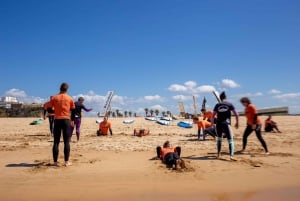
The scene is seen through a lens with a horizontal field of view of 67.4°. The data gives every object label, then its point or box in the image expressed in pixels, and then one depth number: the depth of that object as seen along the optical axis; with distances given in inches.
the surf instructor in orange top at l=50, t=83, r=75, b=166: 199.0
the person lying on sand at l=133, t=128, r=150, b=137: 407.5
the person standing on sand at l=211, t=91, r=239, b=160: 227.8
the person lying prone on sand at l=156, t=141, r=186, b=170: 185.2
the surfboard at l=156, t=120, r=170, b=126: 647.2
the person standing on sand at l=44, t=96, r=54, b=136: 329.9
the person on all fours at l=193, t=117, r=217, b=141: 339.6
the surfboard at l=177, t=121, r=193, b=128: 566.8
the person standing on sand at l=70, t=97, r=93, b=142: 328.7
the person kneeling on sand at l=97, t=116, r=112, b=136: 411.1
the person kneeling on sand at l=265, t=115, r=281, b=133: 451.7
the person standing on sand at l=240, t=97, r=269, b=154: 252.2
